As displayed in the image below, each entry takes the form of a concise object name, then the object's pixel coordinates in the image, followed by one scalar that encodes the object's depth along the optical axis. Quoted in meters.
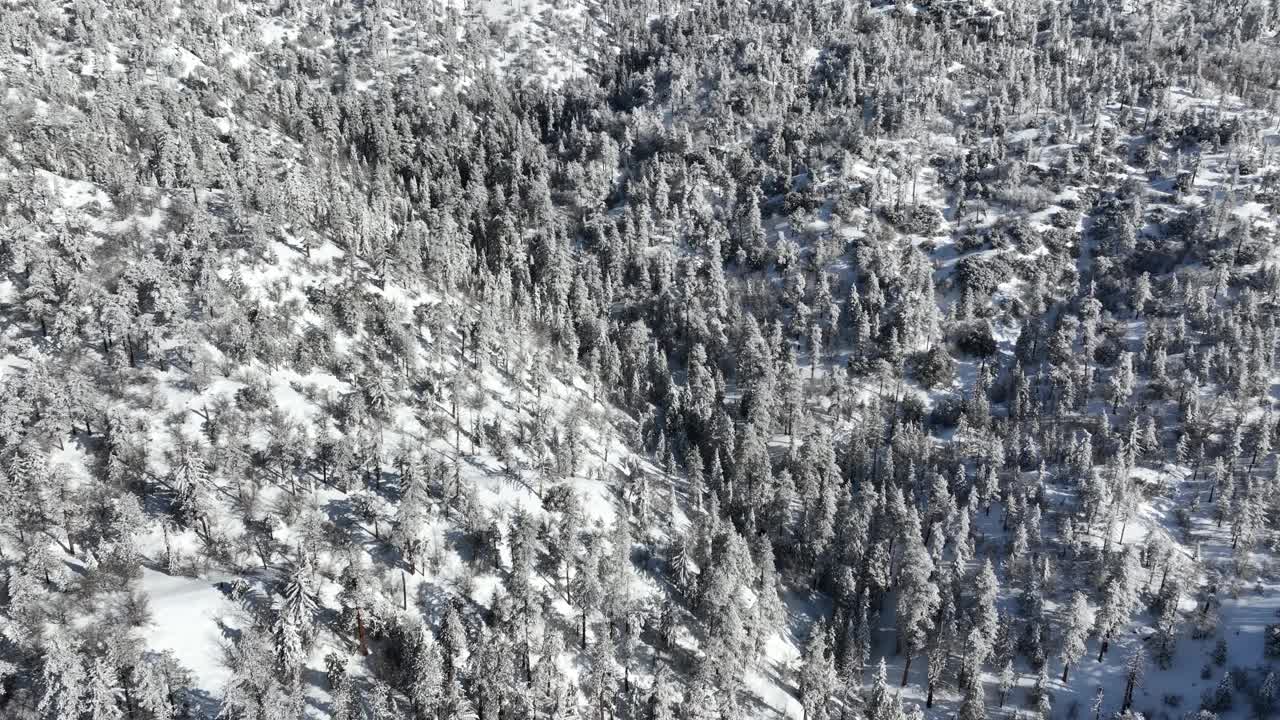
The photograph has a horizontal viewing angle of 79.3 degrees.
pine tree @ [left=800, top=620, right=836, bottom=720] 106.75
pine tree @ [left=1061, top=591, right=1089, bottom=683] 112.75
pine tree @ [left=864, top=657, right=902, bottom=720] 102.88
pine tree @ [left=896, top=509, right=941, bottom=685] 117.50
